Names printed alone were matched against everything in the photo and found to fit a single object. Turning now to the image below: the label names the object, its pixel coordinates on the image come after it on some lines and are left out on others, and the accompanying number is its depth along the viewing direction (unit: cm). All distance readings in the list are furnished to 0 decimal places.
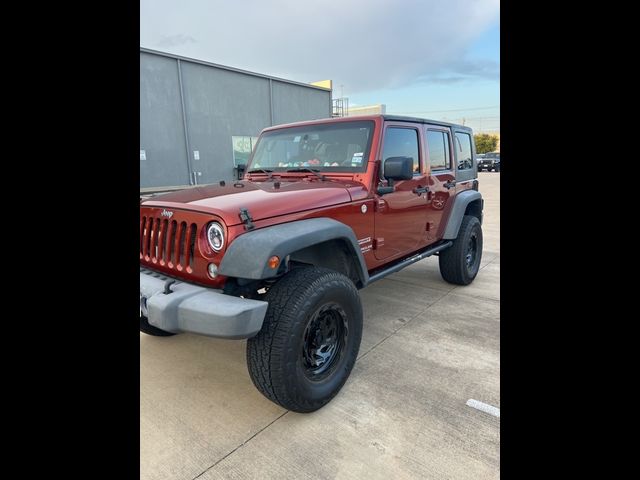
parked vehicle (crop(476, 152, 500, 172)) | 3262
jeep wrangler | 207
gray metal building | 1198
